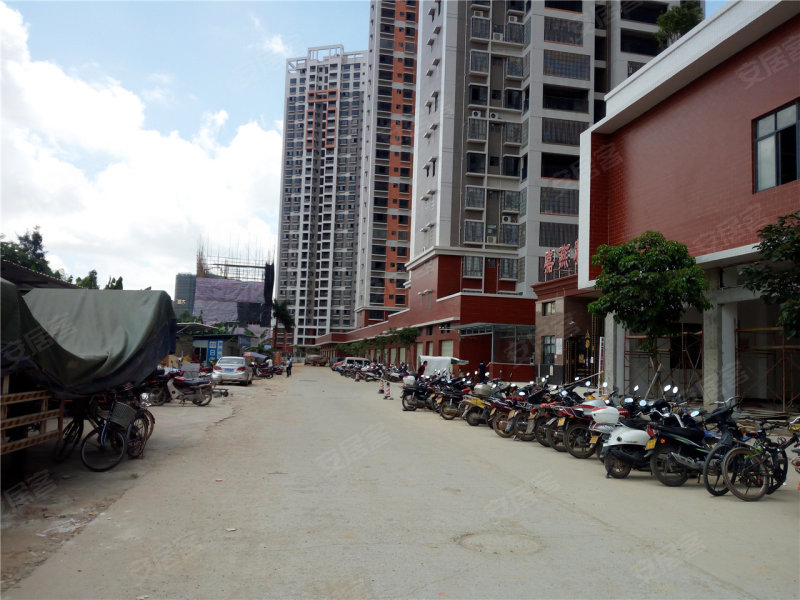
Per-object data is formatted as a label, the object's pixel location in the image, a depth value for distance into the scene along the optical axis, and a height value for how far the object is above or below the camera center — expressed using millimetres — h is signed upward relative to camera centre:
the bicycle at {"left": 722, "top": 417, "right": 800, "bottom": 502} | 7129 -1454
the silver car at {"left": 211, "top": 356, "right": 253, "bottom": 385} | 28230 -1813
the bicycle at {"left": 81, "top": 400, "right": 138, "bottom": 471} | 8055 -1516
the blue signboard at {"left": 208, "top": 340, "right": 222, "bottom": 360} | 36969 -1086
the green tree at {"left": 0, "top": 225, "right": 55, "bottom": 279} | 34031 +4441
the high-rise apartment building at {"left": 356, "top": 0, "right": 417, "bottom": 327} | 81312 +23834
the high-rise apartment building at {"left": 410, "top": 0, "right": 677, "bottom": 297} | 42562 +16472
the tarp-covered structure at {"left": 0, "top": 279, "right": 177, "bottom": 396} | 6949 -128
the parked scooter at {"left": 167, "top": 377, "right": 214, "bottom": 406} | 17219 -1753
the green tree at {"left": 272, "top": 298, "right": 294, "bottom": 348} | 83062 +2607
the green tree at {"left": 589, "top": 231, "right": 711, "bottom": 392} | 15328 +1489
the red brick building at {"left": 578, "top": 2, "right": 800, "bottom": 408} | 15367 +5380
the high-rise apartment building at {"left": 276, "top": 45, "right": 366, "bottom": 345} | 116688 +27922
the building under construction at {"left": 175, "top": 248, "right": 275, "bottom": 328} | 58344 +3086
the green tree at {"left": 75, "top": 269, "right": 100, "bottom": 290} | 24969 +1935
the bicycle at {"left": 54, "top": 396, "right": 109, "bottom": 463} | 8305 -1325
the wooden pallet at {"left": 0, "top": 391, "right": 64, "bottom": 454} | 5949 -989
